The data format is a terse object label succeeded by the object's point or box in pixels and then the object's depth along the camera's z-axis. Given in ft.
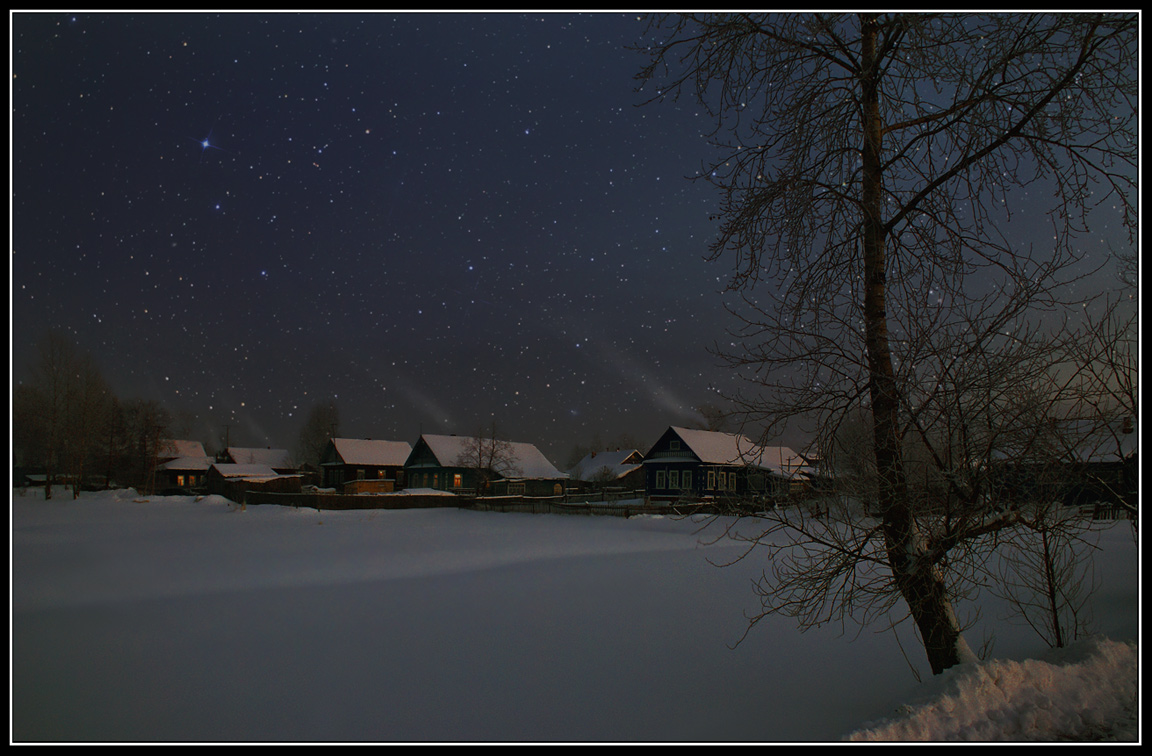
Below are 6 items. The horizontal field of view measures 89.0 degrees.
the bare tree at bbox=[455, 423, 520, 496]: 161.48
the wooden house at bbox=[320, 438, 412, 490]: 184.75
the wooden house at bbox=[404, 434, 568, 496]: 161.38
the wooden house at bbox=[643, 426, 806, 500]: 123.54
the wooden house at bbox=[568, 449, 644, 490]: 203.75
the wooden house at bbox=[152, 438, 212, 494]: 203.21
